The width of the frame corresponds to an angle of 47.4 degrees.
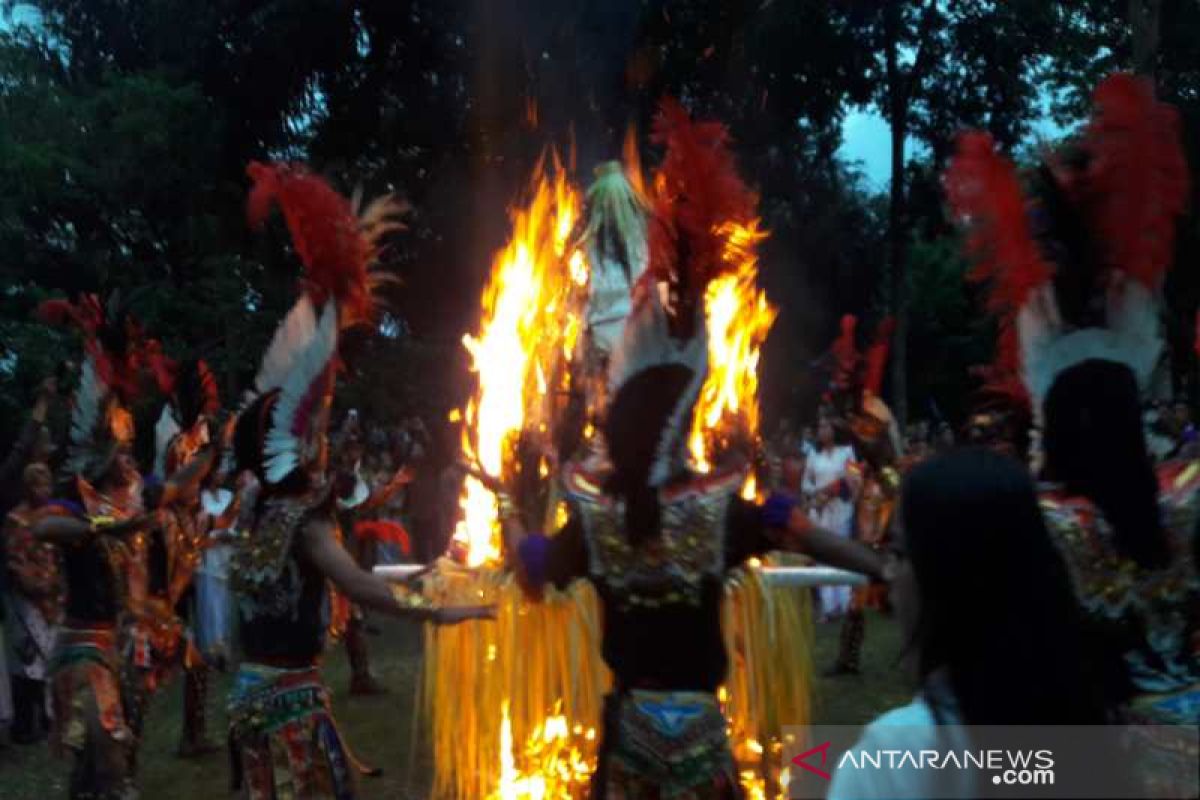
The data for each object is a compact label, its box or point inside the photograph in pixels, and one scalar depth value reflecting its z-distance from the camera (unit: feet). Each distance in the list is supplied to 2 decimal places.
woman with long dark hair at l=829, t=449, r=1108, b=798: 5.84
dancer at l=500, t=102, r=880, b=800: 12.73
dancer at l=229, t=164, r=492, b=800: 14.55
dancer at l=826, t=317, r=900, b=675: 16.61
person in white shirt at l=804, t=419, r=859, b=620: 39.75
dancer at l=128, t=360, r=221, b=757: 20.34
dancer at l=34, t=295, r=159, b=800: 19.03
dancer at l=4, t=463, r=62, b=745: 23.08
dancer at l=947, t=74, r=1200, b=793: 11.36
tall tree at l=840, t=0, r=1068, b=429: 69.21
